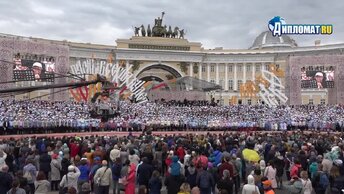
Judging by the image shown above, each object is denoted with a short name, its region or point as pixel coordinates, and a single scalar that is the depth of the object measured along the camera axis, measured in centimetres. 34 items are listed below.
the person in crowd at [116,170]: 1265
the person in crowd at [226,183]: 1043
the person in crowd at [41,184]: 982
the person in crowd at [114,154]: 1413
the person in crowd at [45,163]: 1362
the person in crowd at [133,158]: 1364
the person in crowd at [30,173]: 1149
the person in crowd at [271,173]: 1255
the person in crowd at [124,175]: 1195
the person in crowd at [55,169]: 1335
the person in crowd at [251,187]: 956
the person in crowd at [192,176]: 1202
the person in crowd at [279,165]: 1447
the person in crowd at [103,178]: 1147
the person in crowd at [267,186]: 919
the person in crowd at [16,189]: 898
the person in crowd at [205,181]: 1115
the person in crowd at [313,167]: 1235
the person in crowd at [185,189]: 899
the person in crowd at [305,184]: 1024
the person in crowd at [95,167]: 1198
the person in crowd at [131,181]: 1184
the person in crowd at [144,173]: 1201
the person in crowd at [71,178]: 1090
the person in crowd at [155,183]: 1078
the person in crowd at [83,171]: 1188
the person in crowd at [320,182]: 1128
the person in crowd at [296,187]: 1014
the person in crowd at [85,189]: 918
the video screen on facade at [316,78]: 4950
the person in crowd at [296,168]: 1233
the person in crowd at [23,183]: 941
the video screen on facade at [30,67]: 3819
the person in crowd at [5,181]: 1027
